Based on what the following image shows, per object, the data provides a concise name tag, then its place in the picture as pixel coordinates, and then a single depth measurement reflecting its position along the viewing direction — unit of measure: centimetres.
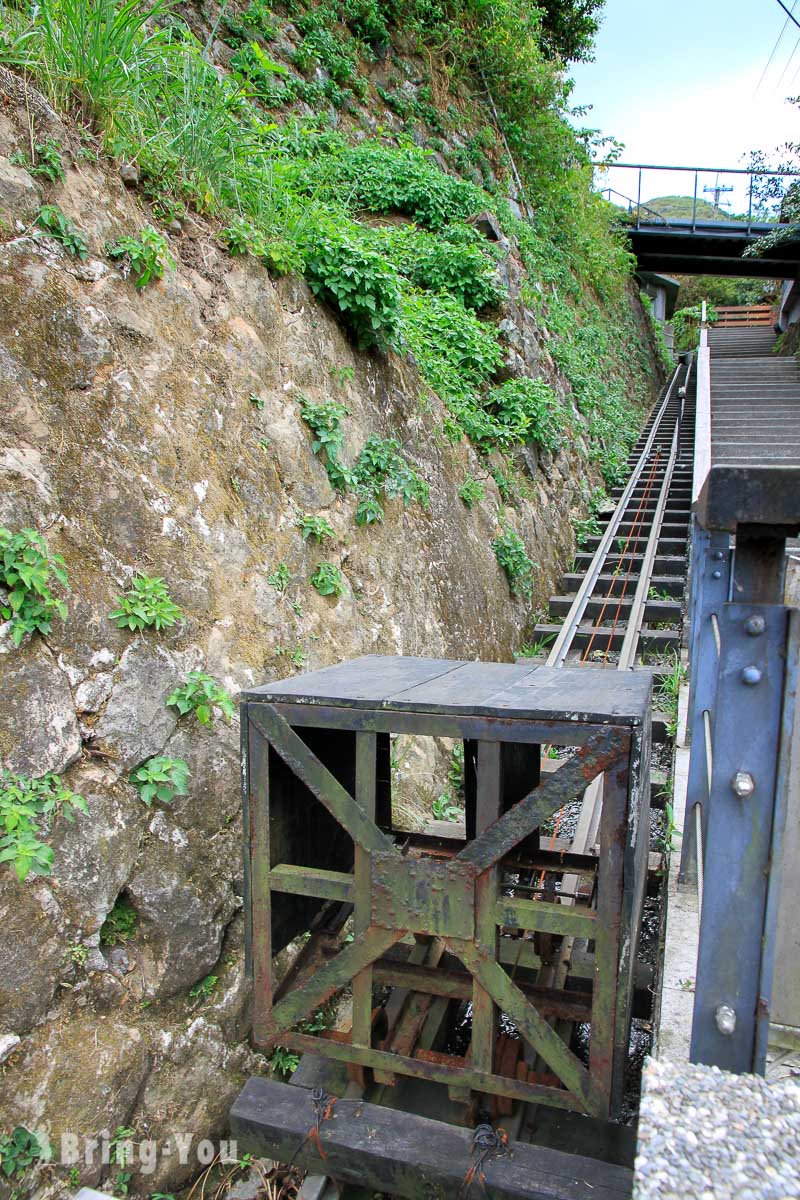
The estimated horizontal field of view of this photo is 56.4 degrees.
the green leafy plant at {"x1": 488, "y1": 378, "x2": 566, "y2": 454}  852
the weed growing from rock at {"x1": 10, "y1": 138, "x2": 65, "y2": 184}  333
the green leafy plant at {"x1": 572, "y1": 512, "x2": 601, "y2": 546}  992
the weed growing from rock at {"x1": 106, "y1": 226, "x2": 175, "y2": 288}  365
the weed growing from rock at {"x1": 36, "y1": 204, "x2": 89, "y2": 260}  331
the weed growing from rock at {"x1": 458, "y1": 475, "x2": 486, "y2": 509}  704
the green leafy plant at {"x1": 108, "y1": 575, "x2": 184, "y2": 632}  321
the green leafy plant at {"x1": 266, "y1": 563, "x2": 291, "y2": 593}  418
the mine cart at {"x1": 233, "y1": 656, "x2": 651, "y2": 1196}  242
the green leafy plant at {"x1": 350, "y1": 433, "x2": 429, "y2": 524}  521
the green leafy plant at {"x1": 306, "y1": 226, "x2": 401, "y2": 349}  519
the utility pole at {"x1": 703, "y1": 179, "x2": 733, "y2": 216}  2503
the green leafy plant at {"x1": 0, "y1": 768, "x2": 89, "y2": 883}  261
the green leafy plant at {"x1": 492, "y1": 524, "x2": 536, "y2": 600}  741
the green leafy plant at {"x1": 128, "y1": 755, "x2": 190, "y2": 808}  312
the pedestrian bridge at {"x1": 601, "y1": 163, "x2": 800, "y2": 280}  2398
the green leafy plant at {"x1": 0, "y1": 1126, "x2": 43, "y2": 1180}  245
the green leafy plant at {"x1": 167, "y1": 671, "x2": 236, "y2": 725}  332
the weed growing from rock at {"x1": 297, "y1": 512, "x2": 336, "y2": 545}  456
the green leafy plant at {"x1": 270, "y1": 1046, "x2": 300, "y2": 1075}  327
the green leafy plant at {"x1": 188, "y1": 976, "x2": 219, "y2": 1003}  315
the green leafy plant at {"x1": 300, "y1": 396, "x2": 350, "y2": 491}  483
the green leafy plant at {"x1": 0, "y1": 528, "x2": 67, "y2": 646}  279
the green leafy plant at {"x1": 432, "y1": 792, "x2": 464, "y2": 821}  493
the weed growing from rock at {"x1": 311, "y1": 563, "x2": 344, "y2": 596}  457
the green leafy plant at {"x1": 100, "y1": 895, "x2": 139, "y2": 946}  296
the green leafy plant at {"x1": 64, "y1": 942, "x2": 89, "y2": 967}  278
